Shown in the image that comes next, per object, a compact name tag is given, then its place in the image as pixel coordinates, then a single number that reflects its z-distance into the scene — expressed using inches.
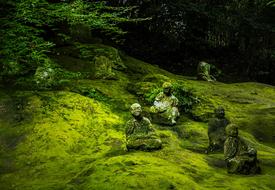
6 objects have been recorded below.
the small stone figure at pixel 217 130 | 412.2
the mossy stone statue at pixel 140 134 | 369.7
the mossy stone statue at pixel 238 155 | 322.7
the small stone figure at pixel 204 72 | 800.9
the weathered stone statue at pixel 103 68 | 626.7
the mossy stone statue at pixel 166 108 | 509.7
